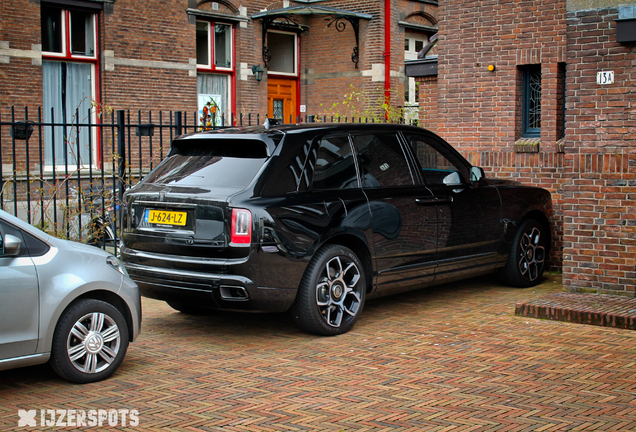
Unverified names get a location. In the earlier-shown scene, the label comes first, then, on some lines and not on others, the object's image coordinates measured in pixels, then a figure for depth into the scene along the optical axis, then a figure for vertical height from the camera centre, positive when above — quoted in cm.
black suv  596 -44
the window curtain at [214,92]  2008 +213
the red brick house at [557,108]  789 +80
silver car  479 -91
